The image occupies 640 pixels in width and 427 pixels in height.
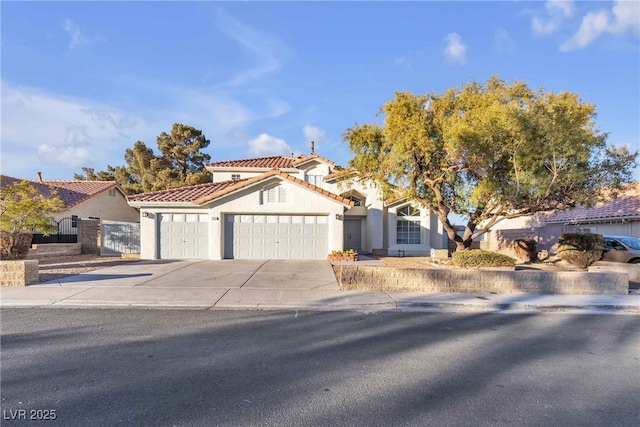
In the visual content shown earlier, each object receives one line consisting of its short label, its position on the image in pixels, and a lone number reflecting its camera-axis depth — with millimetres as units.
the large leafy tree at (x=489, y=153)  12398
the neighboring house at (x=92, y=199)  23922
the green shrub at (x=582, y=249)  15570
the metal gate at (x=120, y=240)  19438
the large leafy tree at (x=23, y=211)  13242
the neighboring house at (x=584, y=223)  20734
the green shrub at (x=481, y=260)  13867
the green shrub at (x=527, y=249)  19453
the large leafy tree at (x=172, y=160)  33031
